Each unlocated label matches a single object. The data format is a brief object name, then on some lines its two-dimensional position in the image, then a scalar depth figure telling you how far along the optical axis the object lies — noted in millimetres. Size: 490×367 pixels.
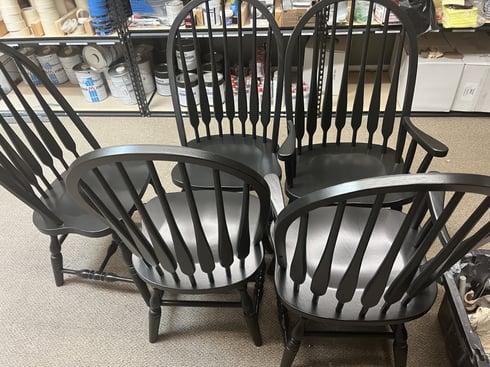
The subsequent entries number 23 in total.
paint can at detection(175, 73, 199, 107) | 2350
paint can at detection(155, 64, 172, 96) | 2527
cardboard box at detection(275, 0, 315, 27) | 1991
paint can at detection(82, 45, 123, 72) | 2402
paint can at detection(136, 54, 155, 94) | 2500
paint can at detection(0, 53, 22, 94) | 2549
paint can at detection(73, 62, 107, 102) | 2500
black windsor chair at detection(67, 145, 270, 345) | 695
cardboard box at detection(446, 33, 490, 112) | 2078
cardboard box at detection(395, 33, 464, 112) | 2090
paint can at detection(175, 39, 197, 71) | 2355
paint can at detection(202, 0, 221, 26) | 2068
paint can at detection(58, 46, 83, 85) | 2594
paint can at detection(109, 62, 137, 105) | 2442
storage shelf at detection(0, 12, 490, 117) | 2100
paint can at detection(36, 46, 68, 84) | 2590
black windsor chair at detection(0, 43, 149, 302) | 1166
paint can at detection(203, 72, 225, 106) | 2361
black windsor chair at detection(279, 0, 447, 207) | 1234
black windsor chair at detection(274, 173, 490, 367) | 631
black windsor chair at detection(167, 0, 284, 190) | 1362
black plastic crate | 1039
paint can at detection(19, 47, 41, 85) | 2586
